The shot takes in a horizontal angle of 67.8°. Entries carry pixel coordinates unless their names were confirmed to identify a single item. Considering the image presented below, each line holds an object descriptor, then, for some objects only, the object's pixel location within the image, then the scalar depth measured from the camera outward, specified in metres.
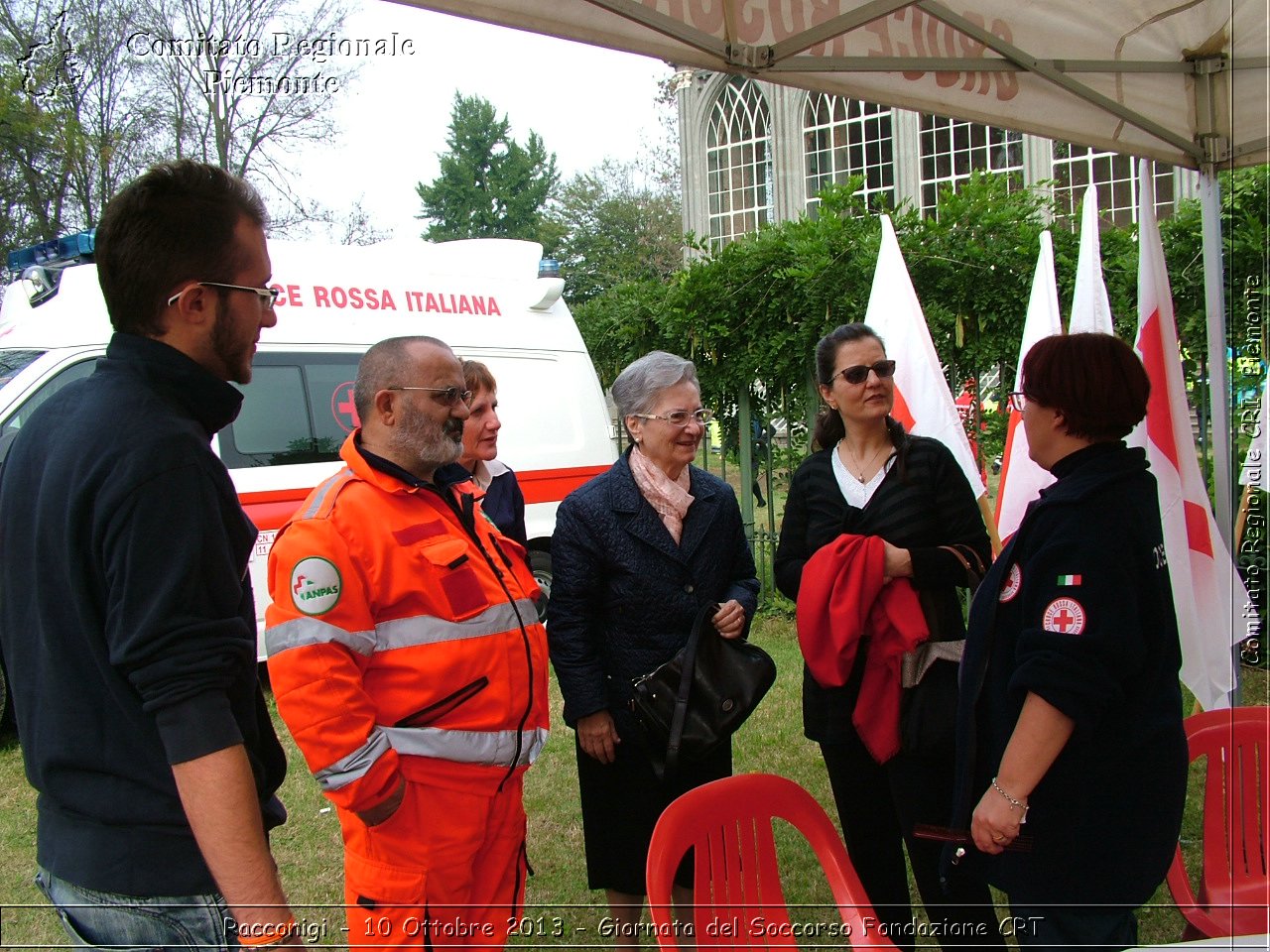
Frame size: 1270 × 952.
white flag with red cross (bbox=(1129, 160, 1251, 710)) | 3.71
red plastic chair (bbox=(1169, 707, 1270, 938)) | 2.44
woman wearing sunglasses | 2.65
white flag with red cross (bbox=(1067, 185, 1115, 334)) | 4.12
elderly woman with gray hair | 2.76
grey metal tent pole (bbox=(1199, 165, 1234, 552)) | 3.50
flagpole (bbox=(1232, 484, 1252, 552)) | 5.54
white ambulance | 5.71
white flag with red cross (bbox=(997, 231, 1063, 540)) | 4.34
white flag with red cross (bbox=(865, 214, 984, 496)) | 4.60
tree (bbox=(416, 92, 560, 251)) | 54.72
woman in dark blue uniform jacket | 1.90
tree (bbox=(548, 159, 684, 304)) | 37.28
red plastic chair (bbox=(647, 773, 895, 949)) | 2.08
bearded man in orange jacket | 1.95
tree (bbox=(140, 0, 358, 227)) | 13.12
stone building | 21.92
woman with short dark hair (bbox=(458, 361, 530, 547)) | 3.49
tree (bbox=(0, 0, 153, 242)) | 12.63
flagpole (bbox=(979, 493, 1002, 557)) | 4.63
